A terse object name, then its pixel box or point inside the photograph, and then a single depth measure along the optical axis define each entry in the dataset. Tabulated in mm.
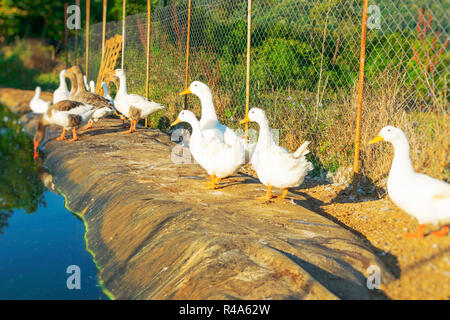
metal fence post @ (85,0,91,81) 15866
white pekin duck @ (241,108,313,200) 4906
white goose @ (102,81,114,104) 11875
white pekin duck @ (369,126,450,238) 3385
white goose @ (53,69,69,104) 11234
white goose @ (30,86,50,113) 11359
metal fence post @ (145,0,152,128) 10586
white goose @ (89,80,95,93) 13352
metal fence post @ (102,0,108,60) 14176
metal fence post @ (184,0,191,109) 8836
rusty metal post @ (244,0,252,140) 6652
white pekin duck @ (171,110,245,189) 5371
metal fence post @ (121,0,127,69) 12294
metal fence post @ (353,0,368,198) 5105
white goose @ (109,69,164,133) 9125
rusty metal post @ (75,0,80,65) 17844
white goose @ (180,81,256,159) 6041
